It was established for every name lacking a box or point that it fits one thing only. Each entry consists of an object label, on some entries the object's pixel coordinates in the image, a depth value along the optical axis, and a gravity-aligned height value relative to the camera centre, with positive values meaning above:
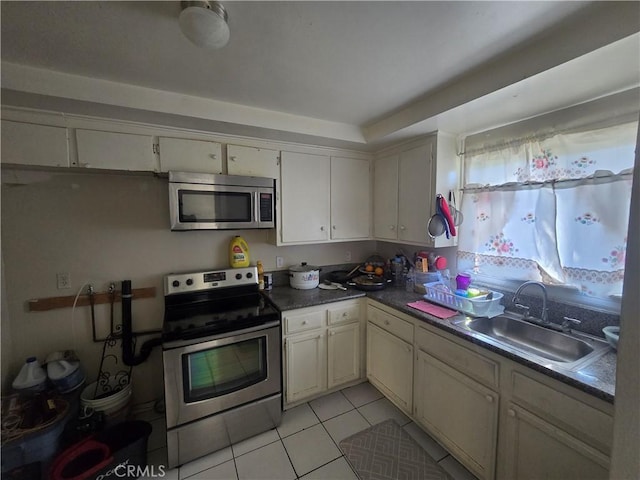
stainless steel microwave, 1.78 +0.17
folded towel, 1.74 -0.61
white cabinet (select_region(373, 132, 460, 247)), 2.07 +0.34
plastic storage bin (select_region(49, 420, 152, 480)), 1.37 -1.33
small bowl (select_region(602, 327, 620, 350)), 1.29 -0.57
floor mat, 1.56 -1.52
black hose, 1.89 -0.80
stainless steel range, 1.59 -0.97
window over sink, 1.40 +0.12
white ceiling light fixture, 0.94 +0.76
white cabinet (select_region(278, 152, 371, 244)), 2.29 +0.25
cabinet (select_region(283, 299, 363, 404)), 2.03 -1.05
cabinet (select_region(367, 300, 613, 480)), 1.06 -0.97
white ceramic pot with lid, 2.39 -0.50
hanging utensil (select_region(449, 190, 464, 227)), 2.11 +0.10
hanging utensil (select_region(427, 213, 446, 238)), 2.05 -0.01
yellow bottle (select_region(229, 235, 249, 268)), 2.25 -0.26
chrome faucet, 1.60 -0.52
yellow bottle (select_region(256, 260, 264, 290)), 2.35 -0.48
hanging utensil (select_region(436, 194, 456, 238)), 2.02 +0.09
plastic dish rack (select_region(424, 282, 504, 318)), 1.71 -0.56
